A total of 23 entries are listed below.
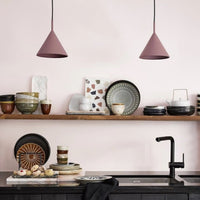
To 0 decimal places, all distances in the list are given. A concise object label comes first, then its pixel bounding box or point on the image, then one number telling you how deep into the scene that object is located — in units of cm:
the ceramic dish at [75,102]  484
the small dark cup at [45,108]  466
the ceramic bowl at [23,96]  459
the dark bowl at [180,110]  469
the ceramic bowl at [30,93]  461
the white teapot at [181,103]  469
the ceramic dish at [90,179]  398
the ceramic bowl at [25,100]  458
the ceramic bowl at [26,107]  458
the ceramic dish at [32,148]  458
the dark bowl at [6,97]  462
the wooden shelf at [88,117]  458
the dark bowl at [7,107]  462
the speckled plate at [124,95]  484
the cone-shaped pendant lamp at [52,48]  424
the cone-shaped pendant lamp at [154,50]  433
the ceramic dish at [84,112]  465
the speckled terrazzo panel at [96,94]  488
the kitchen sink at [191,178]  453
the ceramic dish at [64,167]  441
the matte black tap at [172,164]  451
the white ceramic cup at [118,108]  465
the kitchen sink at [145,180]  414
